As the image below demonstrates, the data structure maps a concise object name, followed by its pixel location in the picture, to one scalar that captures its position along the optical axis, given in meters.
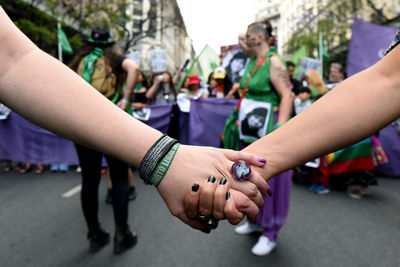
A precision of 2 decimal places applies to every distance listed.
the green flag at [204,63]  6.35
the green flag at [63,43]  6.27
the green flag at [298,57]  7.53
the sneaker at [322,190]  3.65
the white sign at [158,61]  5.65
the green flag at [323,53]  8.30
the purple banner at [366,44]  5.20
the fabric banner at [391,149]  4.53
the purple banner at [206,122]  4.88
